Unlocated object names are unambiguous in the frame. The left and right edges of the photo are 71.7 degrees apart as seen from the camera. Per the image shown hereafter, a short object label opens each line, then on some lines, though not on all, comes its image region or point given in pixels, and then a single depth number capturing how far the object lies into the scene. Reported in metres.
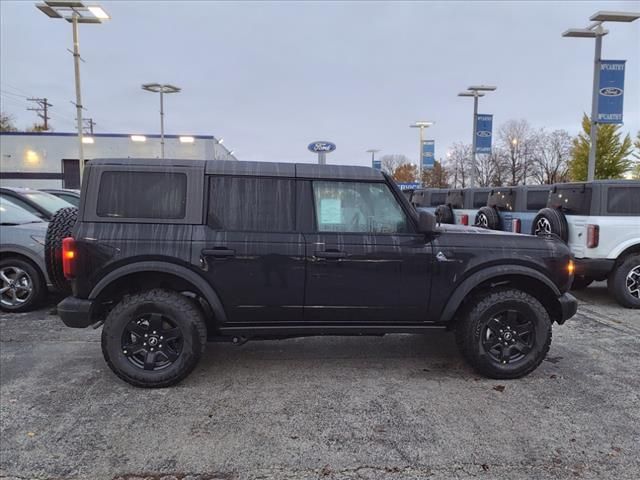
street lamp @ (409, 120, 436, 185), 27.73
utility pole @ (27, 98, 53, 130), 63.91
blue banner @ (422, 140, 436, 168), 28.58
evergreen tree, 35.53
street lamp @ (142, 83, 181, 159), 21.28
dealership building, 32.88
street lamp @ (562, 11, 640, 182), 11.42
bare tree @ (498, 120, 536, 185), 44.44
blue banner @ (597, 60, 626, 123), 11.92
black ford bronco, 3.61
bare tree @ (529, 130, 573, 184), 44.66
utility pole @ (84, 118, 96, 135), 71.79
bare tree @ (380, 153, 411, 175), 73.97
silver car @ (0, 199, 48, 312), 5.80
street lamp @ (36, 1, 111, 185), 11.94
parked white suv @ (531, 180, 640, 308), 6.48
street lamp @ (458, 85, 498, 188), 19.52
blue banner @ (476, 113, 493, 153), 20.19
